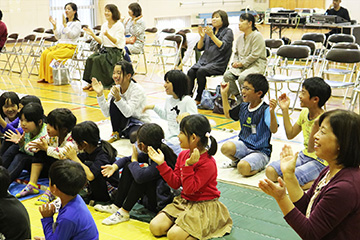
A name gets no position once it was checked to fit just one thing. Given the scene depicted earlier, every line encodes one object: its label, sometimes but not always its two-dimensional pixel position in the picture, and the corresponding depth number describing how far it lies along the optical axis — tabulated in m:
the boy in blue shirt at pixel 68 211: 2.24
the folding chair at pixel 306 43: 7.39
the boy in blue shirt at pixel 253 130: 3.85
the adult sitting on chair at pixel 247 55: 5.98
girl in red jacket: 2.82
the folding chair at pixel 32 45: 9.26
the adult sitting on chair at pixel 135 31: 8.11
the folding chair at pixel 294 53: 6.26
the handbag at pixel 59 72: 8.30
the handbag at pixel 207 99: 6.35
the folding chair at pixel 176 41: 8.23
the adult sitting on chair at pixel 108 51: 7.27
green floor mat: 2.91
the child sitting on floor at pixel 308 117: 3.48
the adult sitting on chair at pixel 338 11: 10.95
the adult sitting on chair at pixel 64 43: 8.34
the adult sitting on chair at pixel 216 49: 6.41
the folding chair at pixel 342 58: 5.78
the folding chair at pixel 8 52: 9.26
